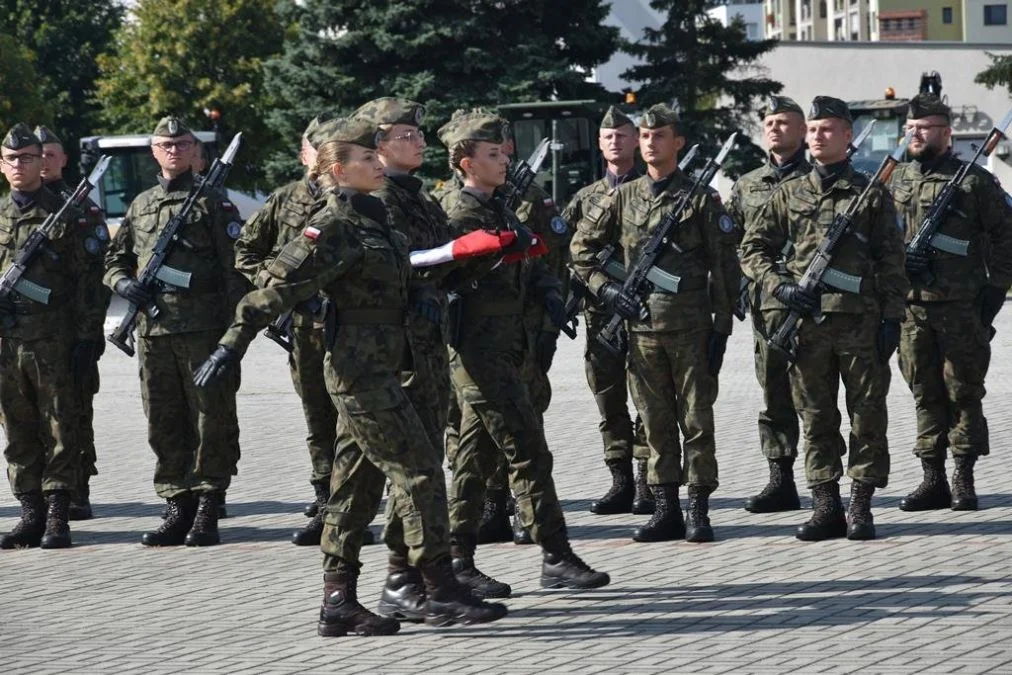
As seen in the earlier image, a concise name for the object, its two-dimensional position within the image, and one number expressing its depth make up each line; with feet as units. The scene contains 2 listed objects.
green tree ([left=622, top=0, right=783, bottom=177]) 146.30
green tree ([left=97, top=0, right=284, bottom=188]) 170.50
